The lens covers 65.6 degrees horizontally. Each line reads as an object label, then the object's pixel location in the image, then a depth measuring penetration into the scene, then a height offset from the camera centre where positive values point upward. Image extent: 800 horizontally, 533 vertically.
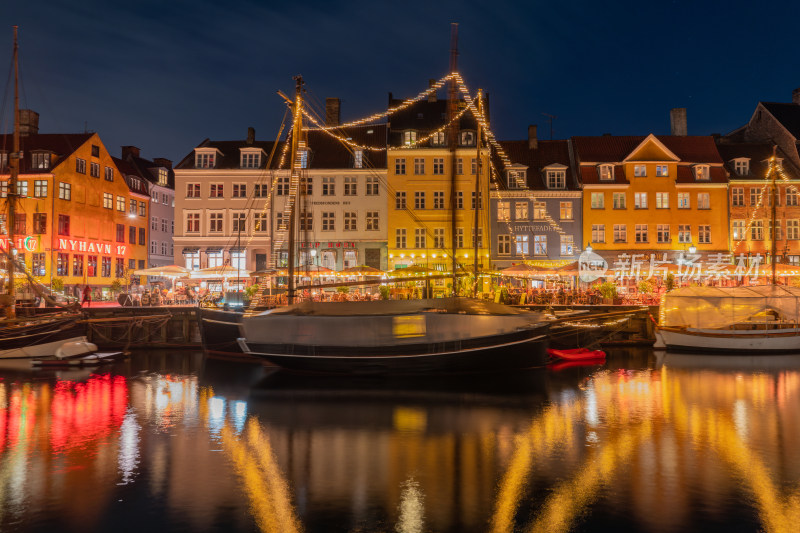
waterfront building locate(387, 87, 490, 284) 49.56 +6.77
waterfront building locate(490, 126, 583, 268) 50.16 +4.62
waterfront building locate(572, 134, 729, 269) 50.06 +5.68
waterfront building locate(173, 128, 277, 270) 51.28 +5.71
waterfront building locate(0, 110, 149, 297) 48.44 +5.46
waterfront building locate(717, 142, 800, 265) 49.69 +5.04
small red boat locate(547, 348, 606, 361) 28.14 -3.56
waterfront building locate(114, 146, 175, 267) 62.75 +8.57
